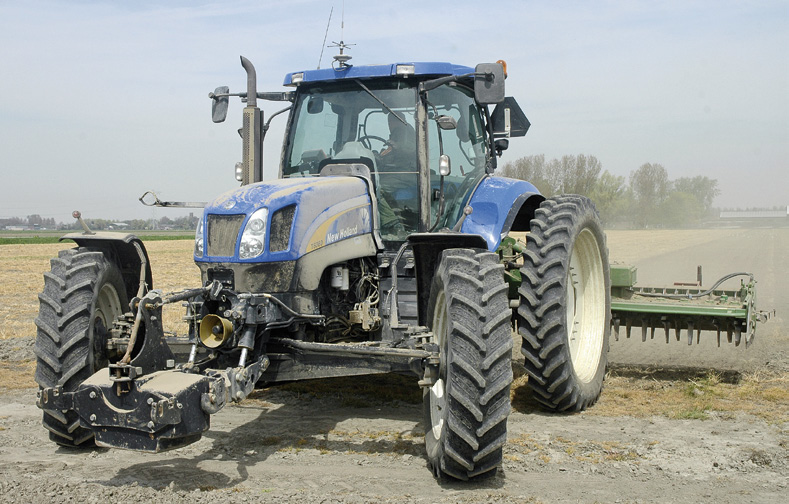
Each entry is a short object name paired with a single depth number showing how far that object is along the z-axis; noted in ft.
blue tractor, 14.39
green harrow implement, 23.09
